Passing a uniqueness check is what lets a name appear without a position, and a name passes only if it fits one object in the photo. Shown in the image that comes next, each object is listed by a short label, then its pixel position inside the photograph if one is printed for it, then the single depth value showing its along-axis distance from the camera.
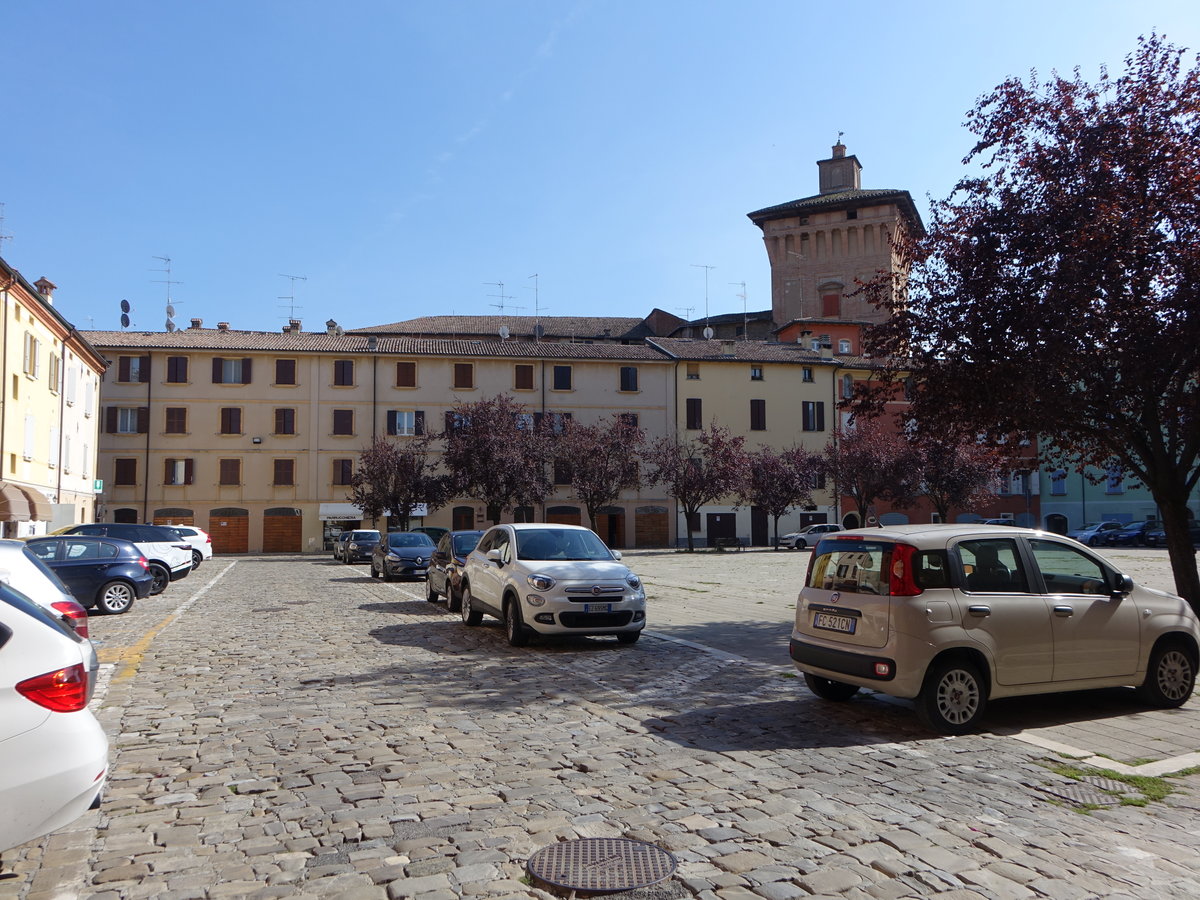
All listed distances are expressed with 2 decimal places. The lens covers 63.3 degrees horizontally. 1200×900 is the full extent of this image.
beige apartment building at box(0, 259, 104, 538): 34.16
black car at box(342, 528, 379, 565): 39.03
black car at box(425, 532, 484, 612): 17.12
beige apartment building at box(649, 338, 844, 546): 62.00
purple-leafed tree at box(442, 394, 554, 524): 46.59
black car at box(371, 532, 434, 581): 27.39
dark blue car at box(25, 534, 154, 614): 17.55
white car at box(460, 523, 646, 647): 11.91
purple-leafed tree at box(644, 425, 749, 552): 52.44
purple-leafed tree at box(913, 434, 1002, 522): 56.41
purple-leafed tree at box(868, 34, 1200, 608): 11.80
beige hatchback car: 7.25
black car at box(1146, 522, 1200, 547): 54.28
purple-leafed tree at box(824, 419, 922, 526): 56.56
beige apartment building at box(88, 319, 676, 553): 55.47
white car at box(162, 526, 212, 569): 36.84
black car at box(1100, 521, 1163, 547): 55.34
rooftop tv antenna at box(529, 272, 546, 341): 69.12
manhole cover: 4.27
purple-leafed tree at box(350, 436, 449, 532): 50.31
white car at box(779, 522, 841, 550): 56.84
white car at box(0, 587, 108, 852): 3.79
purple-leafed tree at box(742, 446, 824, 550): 55.50
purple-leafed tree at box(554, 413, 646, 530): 49.44
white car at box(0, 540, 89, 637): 8.37
